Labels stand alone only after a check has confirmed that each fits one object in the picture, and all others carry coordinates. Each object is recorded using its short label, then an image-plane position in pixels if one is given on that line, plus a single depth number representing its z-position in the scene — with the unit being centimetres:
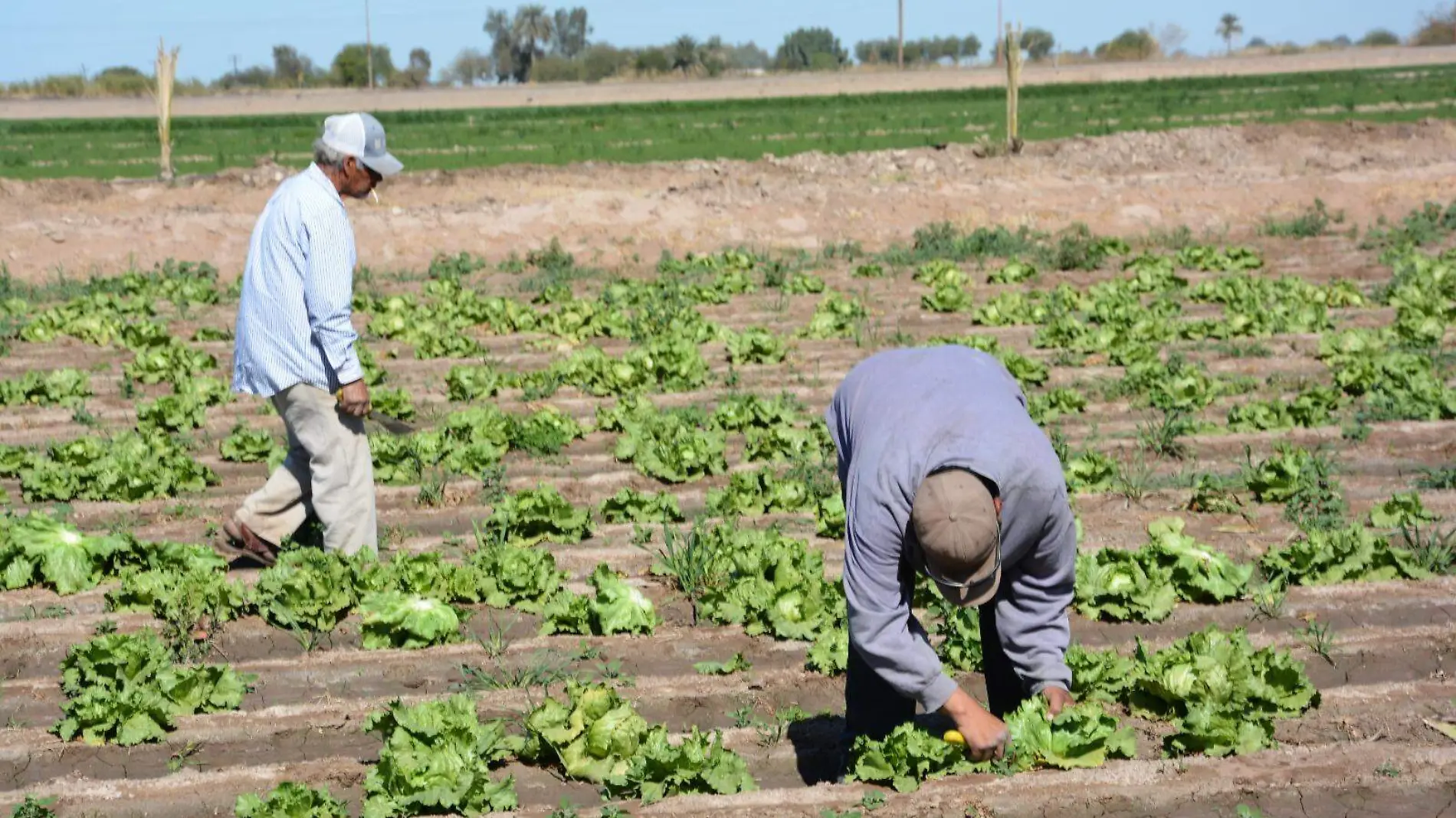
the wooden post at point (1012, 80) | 2338
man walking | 608
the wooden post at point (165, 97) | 2166
